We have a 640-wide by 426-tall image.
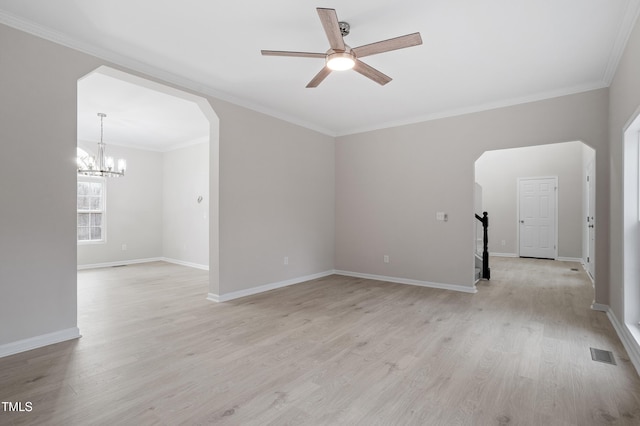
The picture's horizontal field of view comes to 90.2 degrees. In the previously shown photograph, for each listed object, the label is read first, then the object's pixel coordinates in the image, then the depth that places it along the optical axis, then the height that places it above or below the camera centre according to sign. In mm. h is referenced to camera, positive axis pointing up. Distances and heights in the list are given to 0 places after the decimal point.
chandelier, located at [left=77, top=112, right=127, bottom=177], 5637 +842
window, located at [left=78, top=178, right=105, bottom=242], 6852 +46
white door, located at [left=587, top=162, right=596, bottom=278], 5878 -31
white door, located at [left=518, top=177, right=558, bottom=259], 8008 -103
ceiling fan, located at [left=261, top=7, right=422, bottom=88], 2159 +1269
